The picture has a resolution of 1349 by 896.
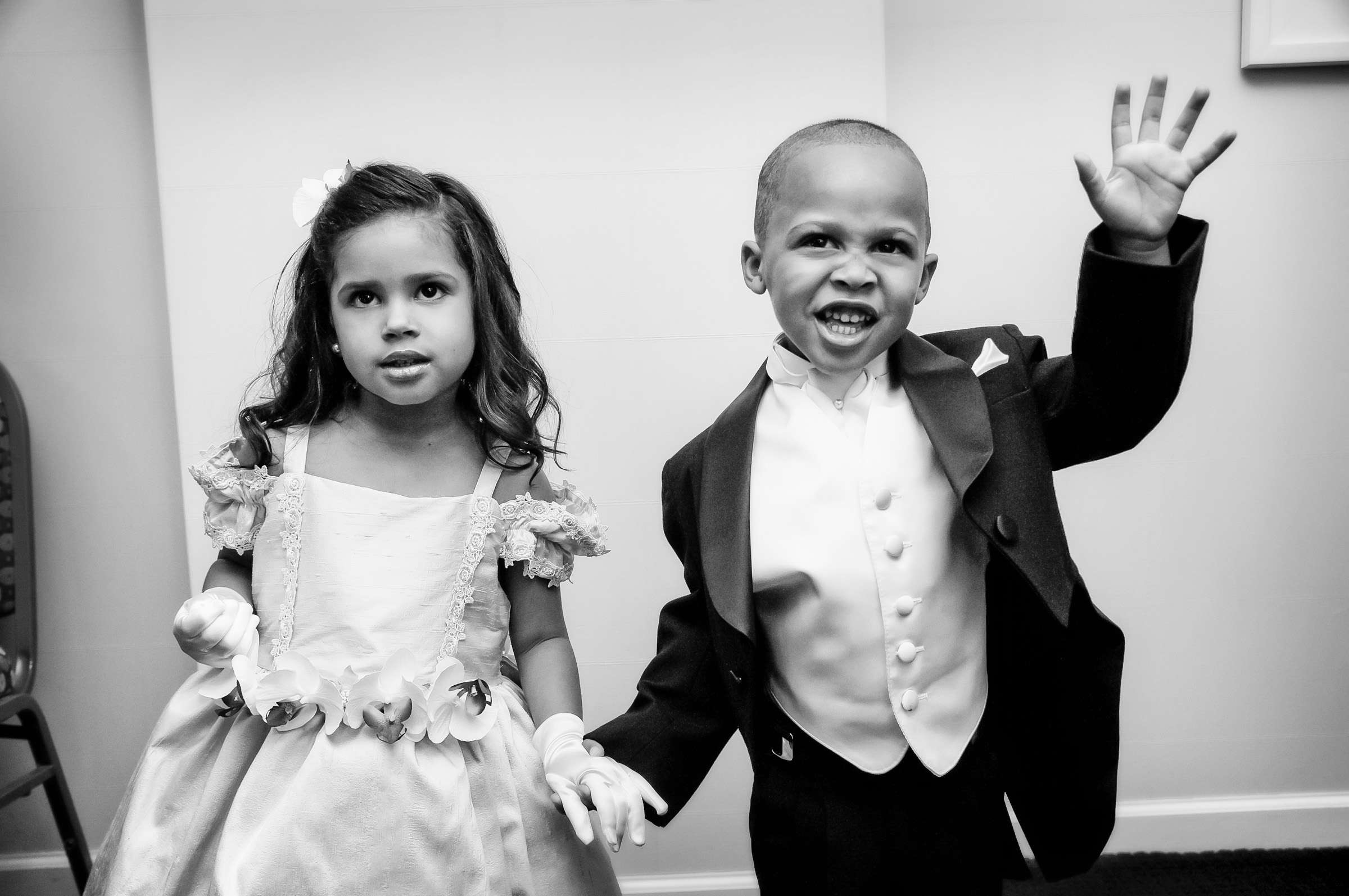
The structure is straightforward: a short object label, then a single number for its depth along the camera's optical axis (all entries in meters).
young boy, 1.03
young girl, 1.03
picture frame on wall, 1.81
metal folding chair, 1.67
